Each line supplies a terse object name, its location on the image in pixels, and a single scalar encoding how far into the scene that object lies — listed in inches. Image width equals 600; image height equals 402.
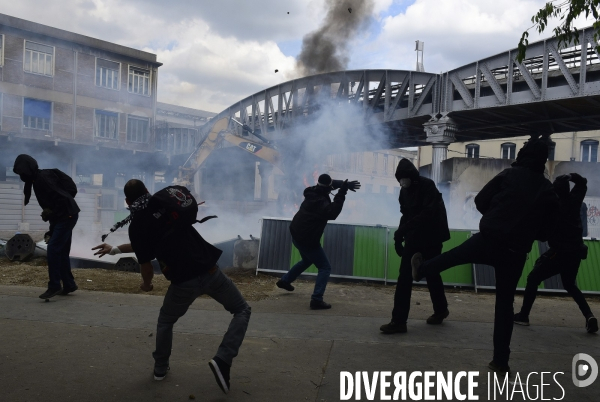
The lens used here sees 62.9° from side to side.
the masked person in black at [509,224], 145.6
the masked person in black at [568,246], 201.0
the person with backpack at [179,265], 130.3
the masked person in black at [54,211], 232.4
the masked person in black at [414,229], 187.6
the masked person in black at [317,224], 235.9
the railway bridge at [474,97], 525.0
